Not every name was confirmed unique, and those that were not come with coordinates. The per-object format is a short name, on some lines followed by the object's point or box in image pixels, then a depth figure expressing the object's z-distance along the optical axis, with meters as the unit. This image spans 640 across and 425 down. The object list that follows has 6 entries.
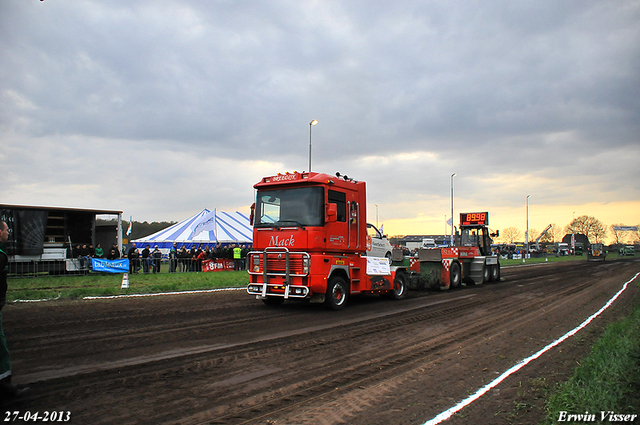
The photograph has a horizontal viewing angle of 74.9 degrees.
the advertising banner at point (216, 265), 24.34
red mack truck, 10.27
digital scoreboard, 20.77
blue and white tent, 33.47
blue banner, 20.47
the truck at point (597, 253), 52.74
